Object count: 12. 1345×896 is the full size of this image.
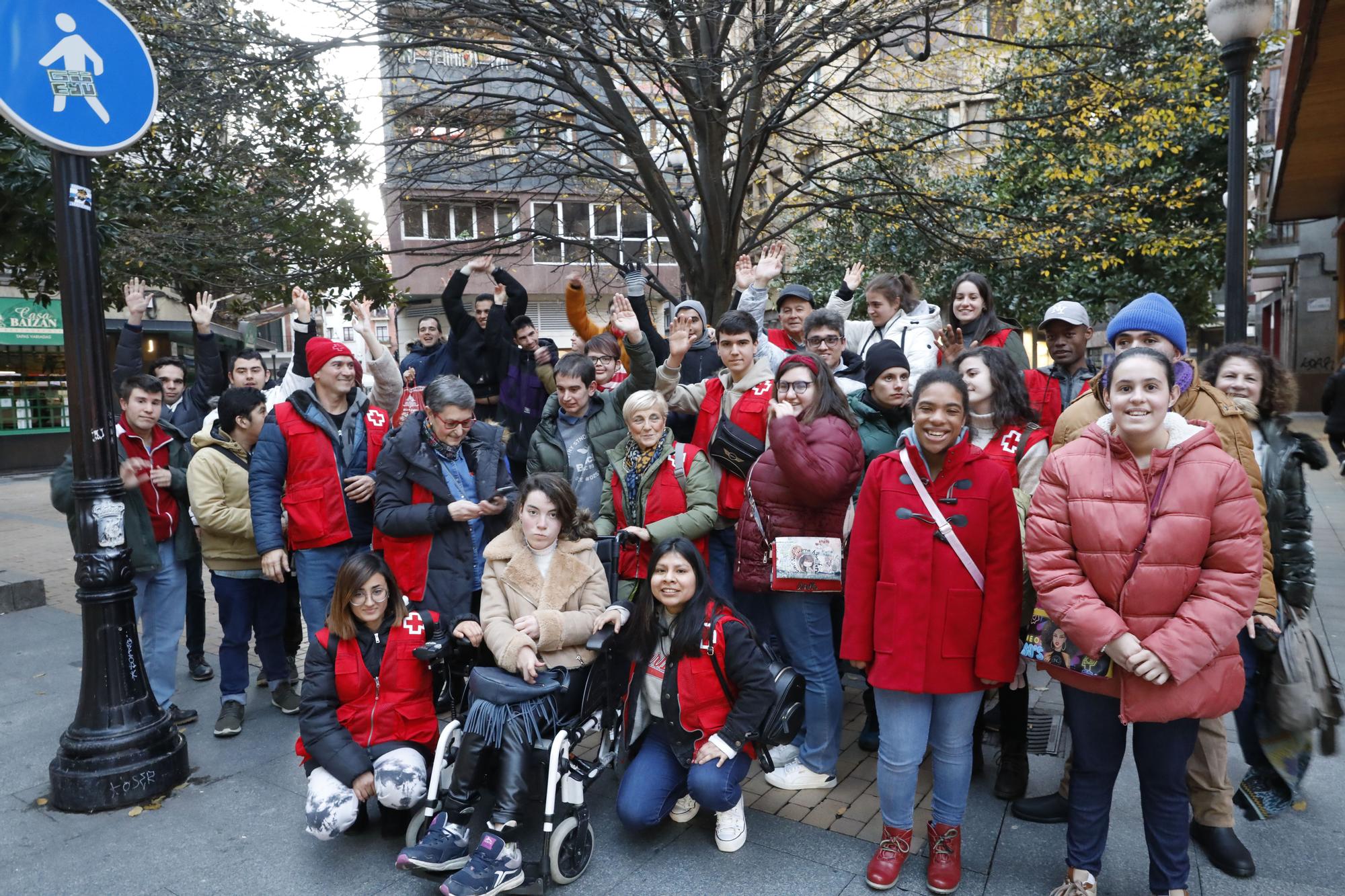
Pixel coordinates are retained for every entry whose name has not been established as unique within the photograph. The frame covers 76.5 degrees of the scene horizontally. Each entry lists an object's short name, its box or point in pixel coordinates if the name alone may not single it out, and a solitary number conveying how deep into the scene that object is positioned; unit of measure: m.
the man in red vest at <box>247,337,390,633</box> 4.40
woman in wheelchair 3.00
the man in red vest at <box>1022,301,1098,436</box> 4.40
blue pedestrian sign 3.52
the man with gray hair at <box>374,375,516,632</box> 4.09
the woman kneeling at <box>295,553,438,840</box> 3.34
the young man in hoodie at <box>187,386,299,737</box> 4.64
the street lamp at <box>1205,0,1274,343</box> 5.61
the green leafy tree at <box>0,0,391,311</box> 6.73
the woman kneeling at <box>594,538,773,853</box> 3.31
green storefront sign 18.69
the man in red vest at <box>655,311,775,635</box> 4.15
